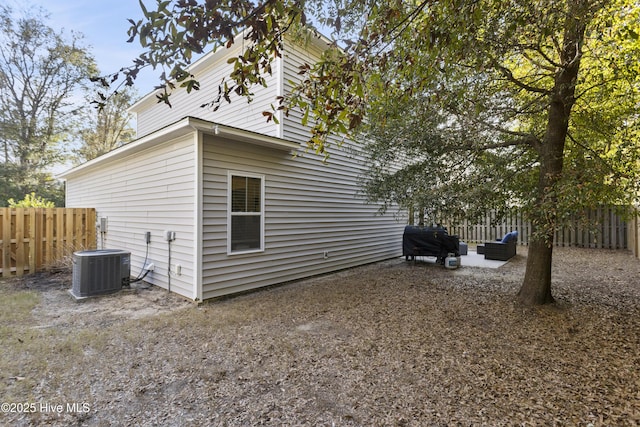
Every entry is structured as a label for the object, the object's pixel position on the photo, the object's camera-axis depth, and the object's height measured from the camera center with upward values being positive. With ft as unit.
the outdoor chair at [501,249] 30.68 -3.61
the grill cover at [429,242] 27.45 -2.68
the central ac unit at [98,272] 17.31 -3.63
